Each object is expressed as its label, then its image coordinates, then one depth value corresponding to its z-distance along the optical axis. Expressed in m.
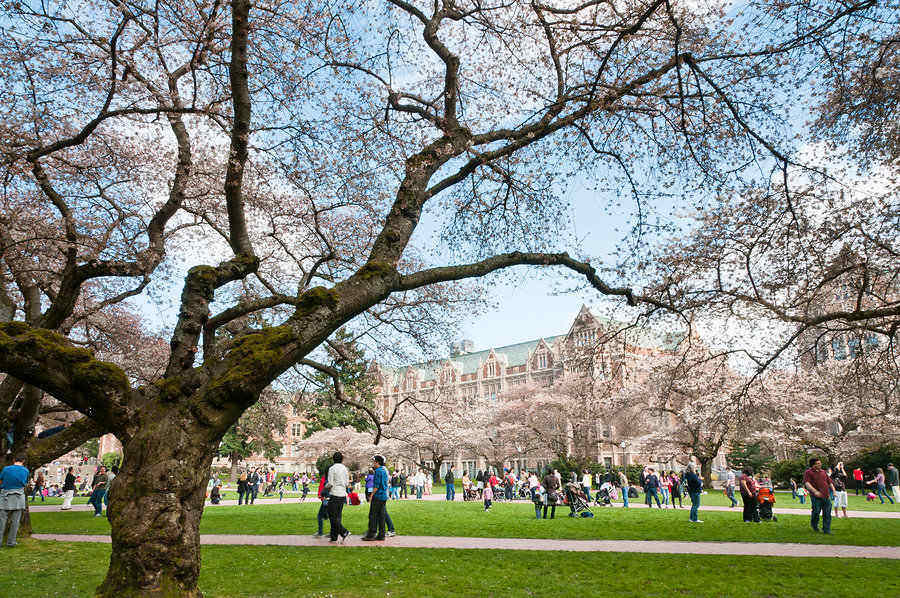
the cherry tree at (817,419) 30.22
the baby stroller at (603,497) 24.84
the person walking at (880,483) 24.64
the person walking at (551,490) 17.75
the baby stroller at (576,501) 18.59
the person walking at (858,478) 29.35
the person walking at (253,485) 29.48
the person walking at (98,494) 20.40
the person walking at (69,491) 24.63
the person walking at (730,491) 22.12
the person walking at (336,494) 12.16
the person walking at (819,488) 12.72
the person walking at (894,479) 23.95
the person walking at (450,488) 29.72
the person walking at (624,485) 23.38
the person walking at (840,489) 17.23
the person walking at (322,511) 13.25
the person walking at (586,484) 22.73
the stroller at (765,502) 15.88
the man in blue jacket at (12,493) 11.04
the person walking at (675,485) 22.23
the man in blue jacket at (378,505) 12.62
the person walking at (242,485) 28.08
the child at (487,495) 23.77
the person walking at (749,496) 15.50
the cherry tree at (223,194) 6.03
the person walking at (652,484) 22.64
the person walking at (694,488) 15.80
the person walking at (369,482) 19.58
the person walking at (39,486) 32.71
